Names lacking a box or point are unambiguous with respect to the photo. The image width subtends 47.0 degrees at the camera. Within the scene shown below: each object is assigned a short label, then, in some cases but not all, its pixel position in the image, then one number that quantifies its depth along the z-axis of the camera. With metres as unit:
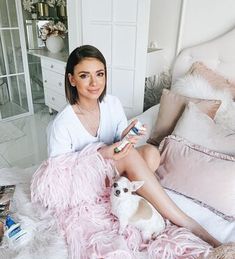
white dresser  2.67
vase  2.93
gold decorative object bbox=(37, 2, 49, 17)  3.07
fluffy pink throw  0.96
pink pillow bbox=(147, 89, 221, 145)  1.51
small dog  1.04
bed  0.98
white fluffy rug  0.93
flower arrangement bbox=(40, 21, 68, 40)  2.94
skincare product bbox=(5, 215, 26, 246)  0.95
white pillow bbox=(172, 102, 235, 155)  1.29
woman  1.15
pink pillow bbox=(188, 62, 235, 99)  1.73
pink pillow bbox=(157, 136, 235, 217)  1.16
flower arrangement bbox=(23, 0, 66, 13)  3.02
